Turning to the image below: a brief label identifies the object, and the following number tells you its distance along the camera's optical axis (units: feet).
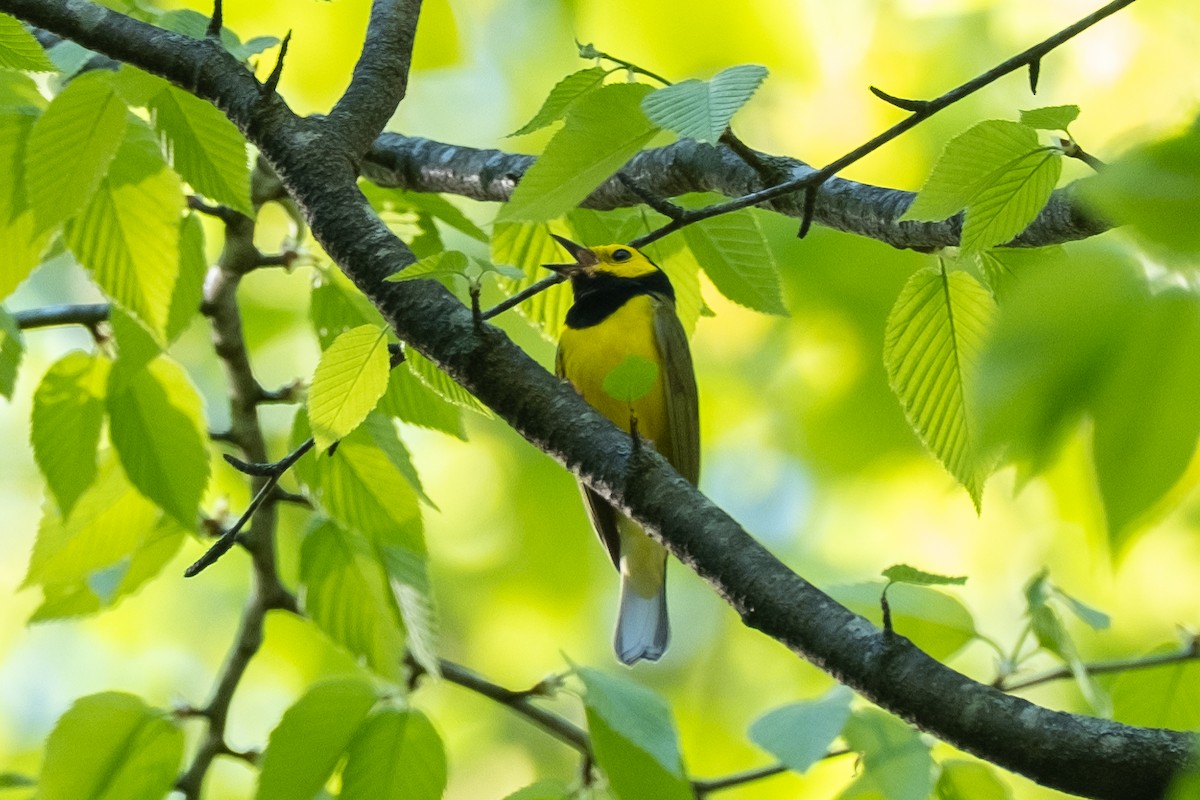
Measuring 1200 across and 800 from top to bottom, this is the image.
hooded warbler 28.09
